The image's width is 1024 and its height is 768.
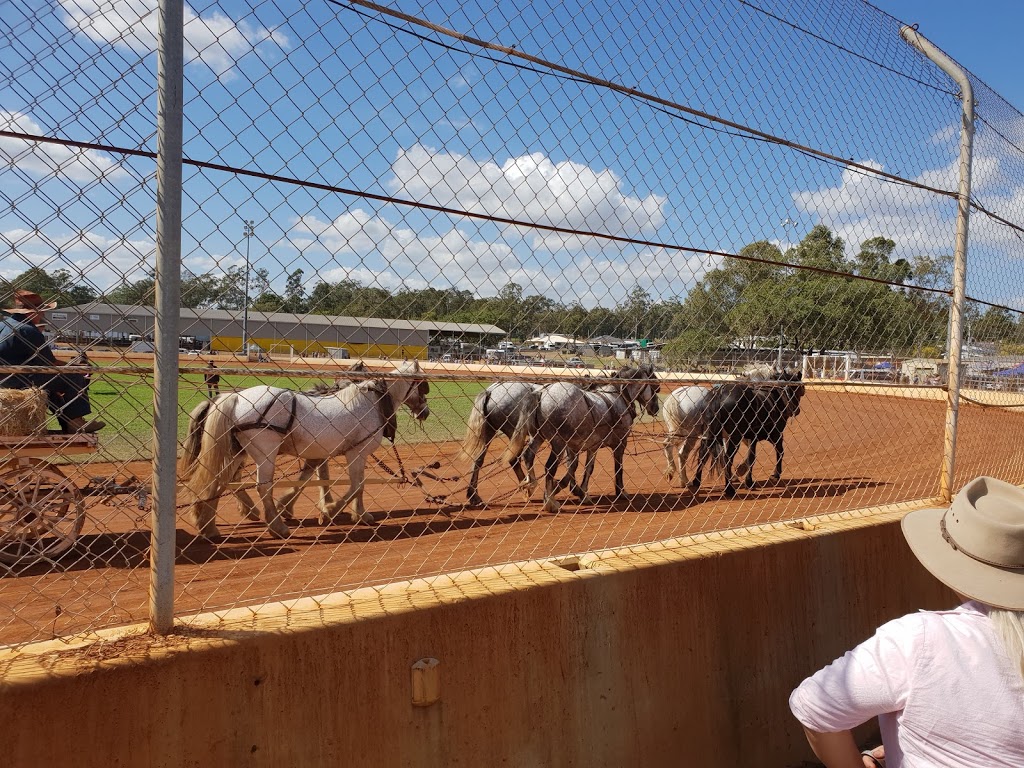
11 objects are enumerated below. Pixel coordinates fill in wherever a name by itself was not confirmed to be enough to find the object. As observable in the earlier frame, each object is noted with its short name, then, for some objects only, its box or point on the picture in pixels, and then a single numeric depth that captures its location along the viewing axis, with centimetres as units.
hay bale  528
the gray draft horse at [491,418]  916
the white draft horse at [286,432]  646
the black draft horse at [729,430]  1009
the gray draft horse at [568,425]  895
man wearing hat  489
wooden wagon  529
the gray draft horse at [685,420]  1057
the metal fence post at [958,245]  505
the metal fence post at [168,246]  197
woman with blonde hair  176
